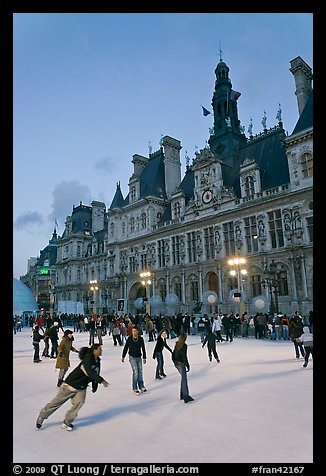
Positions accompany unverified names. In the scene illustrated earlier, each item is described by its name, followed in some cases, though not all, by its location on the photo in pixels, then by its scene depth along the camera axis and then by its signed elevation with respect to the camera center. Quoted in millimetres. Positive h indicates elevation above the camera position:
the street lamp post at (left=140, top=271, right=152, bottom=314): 36462 +28
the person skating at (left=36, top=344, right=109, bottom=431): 6289 -1892
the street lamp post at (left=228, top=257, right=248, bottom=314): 24698 +1011
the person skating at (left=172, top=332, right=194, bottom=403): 8038 -1931
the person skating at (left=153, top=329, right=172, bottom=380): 10414 -2161
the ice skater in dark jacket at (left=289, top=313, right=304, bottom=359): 12930 -2215
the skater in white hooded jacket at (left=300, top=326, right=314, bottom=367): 11094 -2168
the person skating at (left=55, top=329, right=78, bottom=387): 9039 -1822
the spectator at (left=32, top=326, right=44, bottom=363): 13527 -2161
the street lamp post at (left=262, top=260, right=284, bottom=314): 26516 -120
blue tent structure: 40031 -1115
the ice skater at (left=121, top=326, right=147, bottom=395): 8914 -1978
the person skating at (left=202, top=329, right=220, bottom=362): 12608 -2287
